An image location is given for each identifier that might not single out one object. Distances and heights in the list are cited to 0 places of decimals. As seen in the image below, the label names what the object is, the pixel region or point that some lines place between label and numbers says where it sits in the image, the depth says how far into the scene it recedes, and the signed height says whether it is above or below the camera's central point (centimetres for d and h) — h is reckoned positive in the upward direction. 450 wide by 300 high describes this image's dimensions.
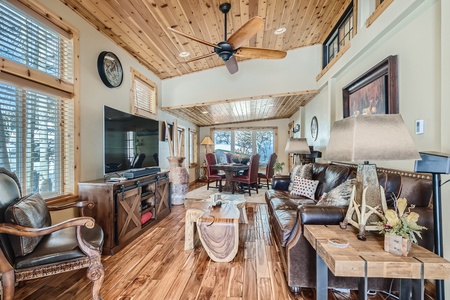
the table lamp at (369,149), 122 +0
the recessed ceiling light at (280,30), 342 +197
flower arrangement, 111 -40
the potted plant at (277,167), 586 -49
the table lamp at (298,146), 429 +7
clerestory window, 314 +192
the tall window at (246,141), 870 +36
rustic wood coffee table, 222 -91
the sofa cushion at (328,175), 255 -35
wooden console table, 235 -71
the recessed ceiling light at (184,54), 370 +171
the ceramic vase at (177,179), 451 -65
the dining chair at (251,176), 530 -70
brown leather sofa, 158 -59
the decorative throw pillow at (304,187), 310 -58
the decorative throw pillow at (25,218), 143 -50
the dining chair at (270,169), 592 -57
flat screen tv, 269 +12
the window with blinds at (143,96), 382 +108
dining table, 554 -58
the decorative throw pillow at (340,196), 182 -43
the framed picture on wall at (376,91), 209 +70
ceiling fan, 217 +125
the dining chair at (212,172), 585 -68
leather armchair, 138 -71
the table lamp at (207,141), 796 +32
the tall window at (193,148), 752 +5
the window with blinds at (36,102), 185 +47
